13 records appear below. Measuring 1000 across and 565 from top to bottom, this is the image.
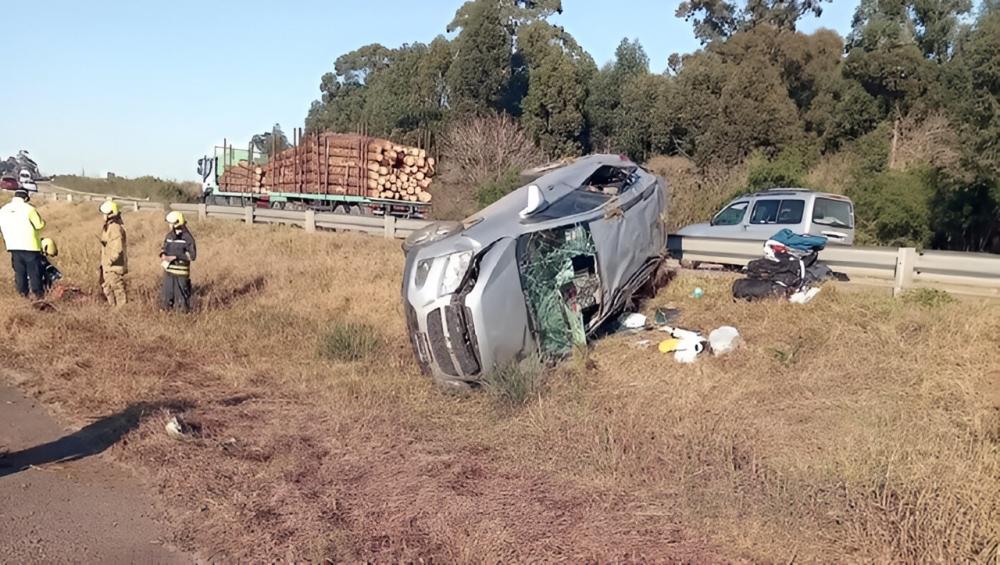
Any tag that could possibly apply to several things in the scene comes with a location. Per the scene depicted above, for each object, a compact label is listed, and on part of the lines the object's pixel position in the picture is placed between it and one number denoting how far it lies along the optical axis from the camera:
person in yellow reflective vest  11.08
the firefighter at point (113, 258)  11.41
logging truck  28.42
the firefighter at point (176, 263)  11.06
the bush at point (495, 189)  24.44
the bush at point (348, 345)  8.86
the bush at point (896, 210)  20.84
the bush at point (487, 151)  31.44
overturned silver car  7.09
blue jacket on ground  9.73
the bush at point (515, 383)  6.76
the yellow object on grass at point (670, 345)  8.07
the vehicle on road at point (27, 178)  42.58
